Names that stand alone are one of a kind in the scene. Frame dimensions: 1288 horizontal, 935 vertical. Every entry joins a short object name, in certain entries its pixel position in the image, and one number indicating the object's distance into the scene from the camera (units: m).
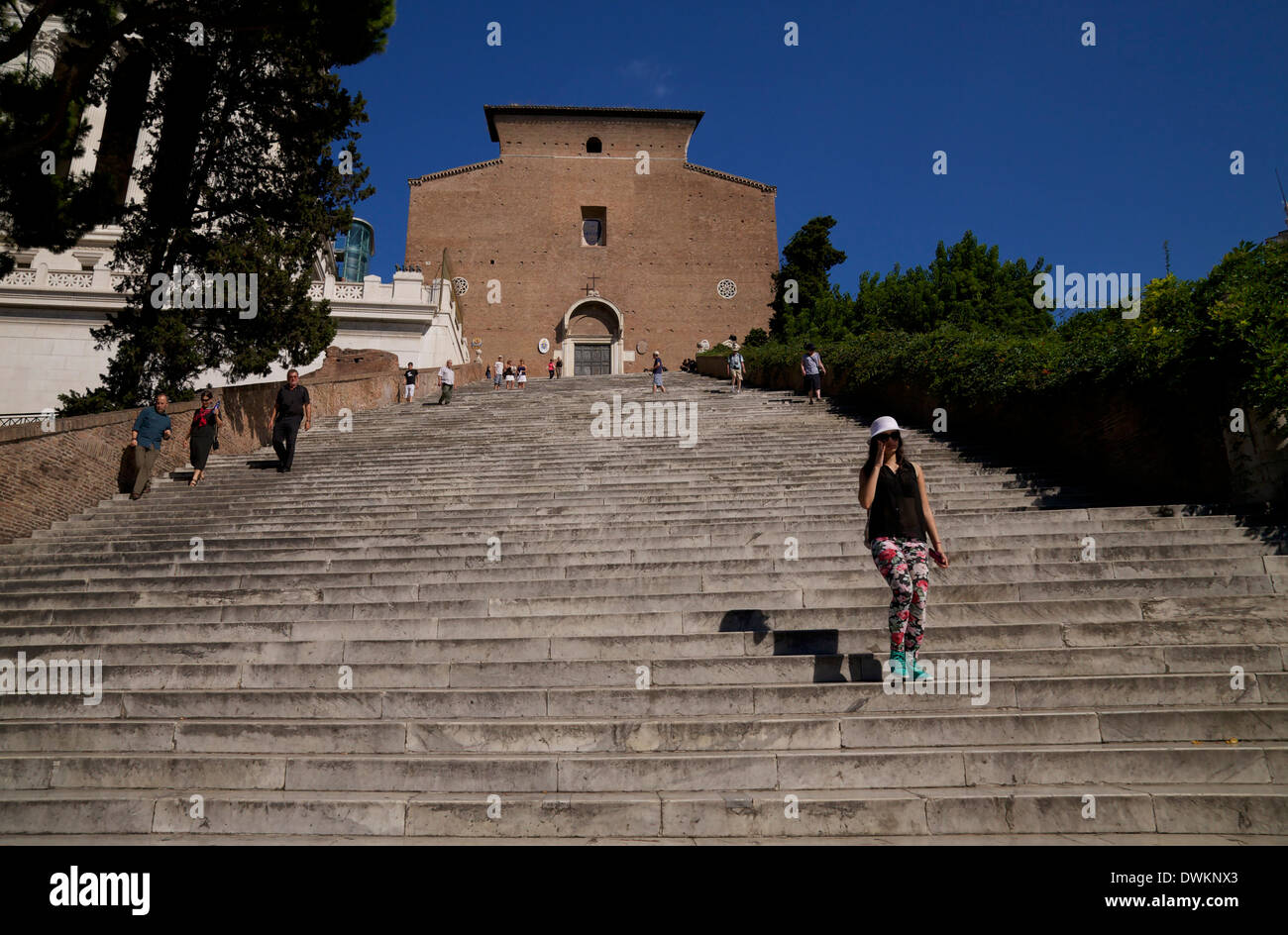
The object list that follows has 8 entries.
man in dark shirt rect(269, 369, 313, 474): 10.73
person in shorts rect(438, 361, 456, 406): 18.17
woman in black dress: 10.47
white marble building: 19.55
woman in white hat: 4.45
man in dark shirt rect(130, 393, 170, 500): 9.77
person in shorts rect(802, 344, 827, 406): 15.90
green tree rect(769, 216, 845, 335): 36.16
